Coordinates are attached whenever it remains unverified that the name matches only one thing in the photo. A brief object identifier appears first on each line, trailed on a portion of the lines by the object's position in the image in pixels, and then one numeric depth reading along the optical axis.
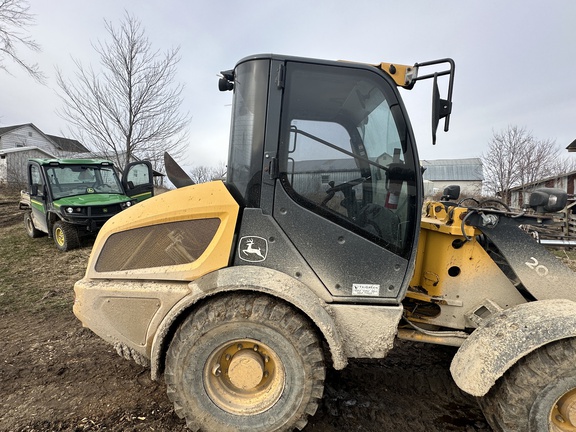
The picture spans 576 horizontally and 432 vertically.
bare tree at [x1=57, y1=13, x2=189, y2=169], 12.24
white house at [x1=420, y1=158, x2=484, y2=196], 44.06
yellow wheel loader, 2.09
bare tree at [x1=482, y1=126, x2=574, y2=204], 21.53
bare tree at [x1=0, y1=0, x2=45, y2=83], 13.27
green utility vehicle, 7.87
